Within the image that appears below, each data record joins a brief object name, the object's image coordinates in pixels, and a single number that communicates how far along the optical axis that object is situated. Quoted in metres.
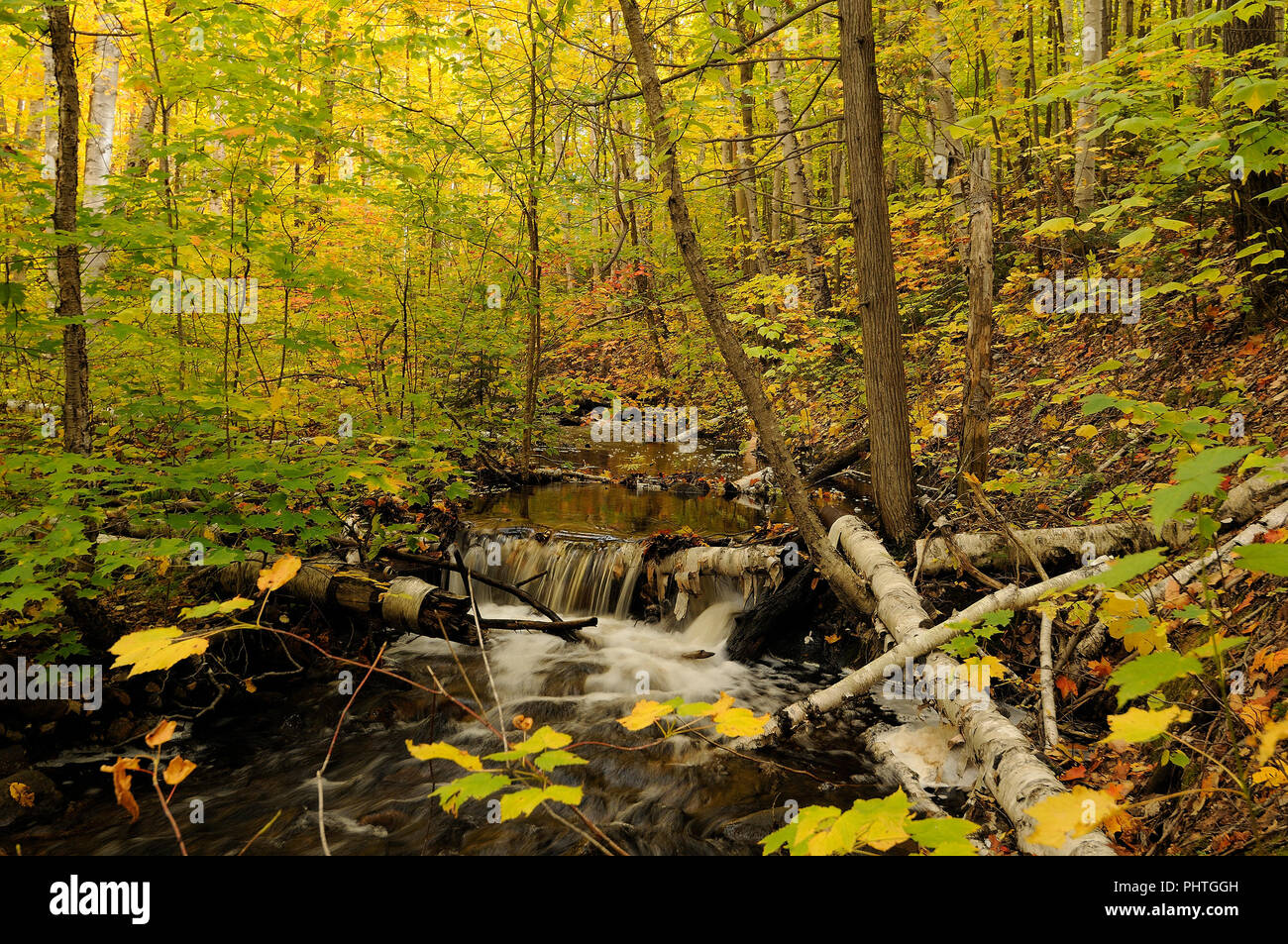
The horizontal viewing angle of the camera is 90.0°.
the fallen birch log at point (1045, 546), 4.45
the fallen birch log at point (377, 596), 5.31
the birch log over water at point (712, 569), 6.39
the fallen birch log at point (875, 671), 3.77
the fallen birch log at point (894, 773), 3.57
